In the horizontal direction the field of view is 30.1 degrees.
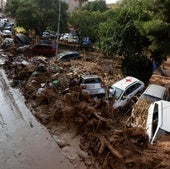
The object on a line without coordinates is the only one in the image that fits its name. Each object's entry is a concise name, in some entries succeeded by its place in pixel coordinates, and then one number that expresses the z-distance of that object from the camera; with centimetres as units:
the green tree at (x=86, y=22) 3647
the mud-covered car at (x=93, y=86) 1708
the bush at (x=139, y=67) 2102
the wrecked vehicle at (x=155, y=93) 1590
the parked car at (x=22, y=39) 3569
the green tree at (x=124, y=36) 2167
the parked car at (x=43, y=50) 3072
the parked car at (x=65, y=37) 4194
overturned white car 1067
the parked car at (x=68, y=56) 2655
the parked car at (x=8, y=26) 4978
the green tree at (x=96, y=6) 5000
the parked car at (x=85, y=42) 3803
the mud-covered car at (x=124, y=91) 1605
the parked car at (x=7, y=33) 4267
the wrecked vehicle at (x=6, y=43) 3403
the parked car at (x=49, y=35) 4174
